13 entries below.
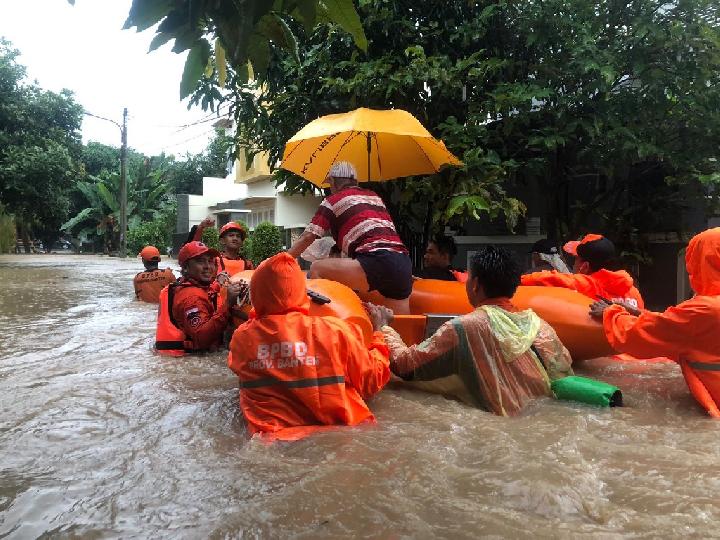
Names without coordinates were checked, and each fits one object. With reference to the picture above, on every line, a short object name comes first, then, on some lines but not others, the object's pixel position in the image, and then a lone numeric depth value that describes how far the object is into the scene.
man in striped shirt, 4.30
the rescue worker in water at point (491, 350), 3.23
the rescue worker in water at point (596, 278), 4.64
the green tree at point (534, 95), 6.06
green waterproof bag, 3.42
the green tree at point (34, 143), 19.36
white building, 22.80
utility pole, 28.94
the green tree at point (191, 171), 37.66
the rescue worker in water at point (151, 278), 9.24
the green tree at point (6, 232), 23.95
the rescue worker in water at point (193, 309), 4.86
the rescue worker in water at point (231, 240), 7.05
